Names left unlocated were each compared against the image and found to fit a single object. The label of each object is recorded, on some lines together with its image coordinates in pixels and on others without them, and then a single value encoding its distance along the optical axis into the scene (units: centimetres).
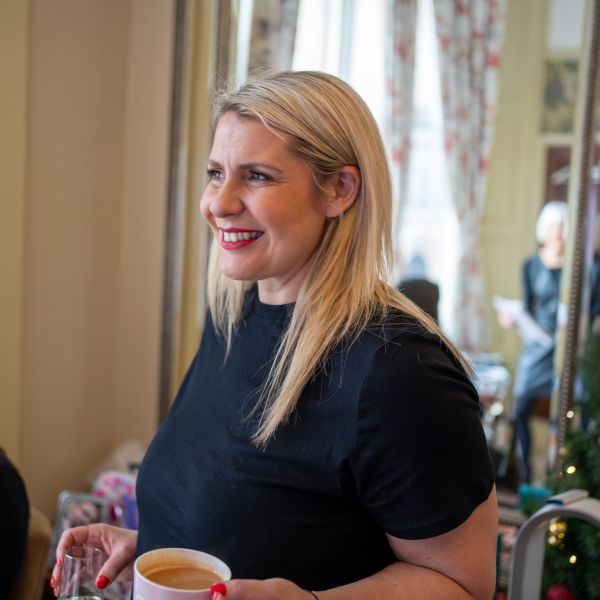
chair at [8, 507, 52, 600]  151
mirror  216
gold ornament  168
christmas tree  162
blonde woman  87
